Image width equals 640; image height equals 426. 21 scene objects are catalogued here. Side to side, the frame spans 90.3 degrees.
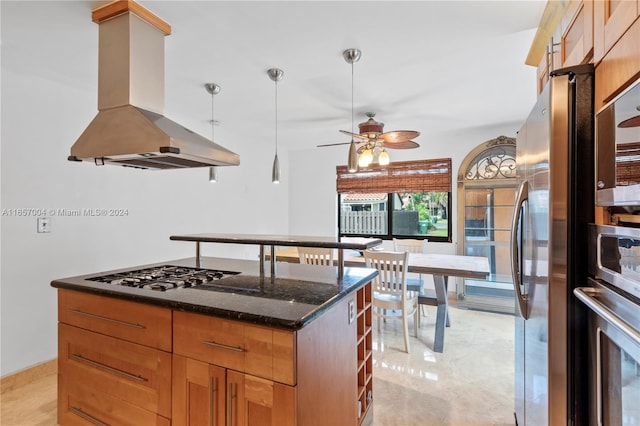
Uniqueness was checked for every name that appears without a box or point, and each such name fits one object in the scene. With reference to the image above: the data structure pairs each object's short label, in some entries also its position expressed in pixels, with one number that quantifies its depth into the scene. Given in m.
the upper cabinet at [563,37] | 1.18
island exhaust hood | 1.61
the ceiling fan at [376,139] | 2.85
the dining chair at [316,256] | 3.15
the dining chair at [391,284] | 2.83
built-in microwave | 0.83
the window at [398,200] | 4.57
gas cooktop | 1.67
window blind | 4.51
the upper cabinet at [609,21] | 0.88
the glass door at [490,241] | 4.18
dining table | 2.86
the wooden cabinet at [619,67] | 0.84
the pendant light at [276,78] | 2.47
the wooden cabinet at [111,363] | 1.45
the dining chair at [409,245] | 4.19
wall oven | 0.80
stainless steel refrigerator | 1.10
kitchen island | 1.22
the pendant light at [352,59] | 2.14
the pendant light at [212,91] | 2.76
